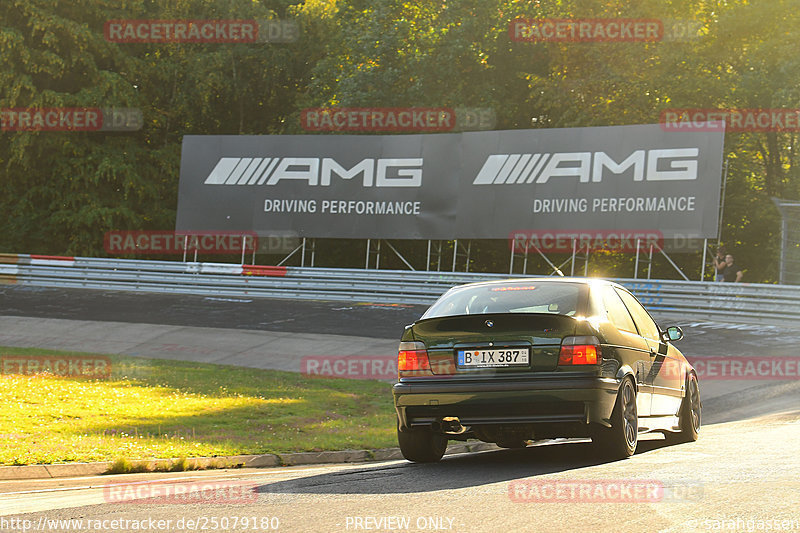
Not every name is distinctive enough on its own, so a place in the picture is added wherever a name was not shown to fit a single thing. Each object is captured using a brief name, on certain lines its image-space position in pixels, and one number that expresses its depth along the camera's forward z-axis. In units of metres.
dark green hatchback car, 7.82
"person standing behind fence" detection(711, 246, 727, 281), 25.03
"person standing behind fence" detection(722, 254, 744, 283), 24.91
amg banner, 26.44
